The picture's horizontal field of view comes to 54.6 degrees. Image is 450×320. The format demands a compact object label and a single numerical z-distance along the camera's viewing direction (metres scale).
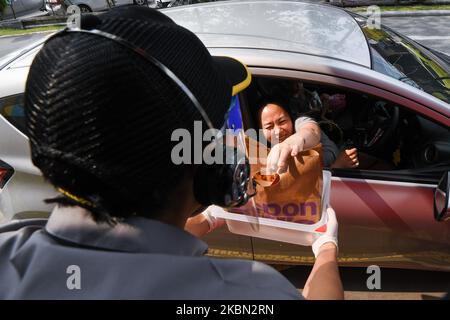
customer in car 2.19
